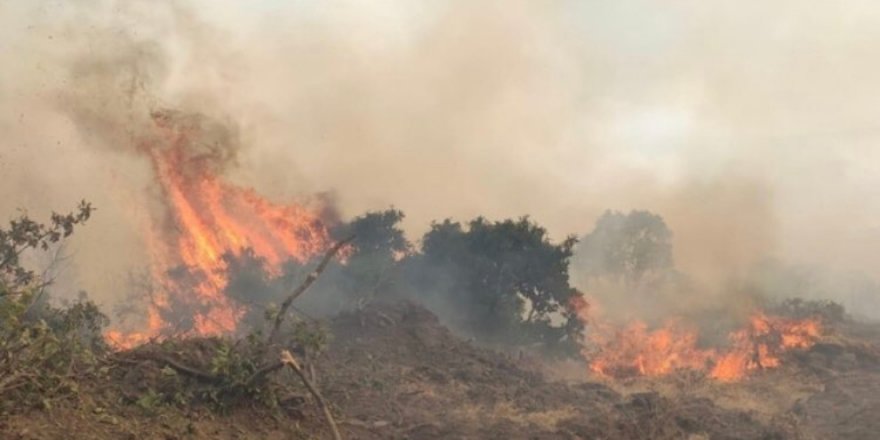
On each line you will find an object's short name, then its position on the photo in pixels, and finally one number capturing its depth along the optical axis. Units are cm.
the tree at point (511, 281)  3709
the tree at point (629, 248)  6225
